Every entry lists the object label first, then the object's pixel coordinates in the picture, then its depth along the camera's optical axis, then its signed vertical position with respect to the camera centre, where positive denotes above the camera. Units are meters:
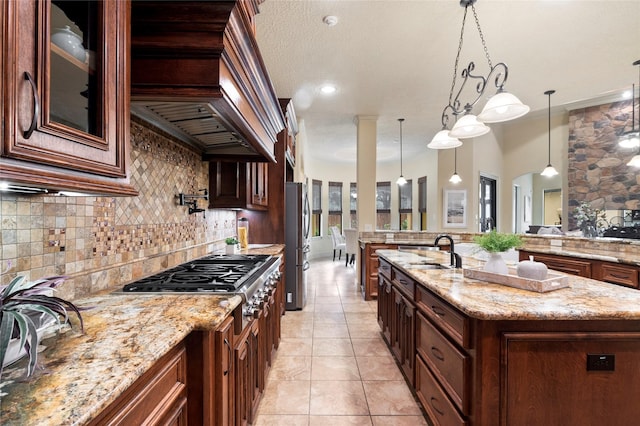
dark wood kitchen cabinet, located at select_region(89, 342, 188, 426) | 0.70 -0.49
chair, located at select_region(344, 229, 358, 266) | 6.95 -0.59
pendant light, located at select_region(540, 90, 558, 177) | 5.06 +0.75
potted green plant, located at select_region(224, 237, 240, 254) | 2.85 -0.28
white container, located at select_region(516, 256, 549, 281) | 1.57 -0.29
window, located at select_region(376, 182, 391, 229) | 9.75 +0.42
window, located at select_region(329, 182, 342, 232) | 9.69 +0.35
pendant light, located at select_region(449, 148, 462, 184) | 6.13 +1.00
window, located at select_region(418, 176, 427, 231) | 8.46 +0.43
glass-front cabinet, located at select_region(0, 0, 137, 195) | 0.66 +0.32
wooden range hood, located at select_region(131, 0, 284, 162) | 1.18 +0.67
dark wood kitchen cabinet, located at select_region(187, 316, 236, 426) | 1.06 -0.58
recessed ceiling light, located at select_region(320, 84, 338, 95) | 4.05 +1.74
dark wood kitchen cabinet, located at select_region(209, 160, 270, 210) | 2.81 +0.29
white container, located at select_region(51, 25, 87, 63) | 0.80 +0.49
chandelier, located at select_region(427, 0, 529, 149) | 2.06 +0.75
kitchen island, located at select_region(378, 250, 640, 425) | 1.23 -0.60
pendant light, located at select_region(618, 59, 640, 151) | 4.20 +1.12
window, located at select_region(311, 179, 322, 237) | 9.13 +0.27
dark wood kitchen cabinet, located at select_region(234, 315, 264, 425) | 1.43 -0.86
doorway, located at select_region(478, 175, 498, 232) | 6.55 +0.31
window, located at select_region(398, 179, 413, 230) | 9.15 +0.40
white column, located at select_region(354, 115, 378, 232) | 5.14 +0.76
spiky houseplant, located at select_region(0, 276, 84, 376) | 0.62 -0.21
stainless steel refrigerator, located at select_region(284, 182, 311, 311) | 3.93 -0.40
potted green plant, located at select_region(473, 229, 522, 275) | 1.75 -0.18
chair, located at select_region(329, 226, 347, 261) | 8.66 -0.70
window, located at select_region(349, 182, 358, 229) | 9.80 +0.48
